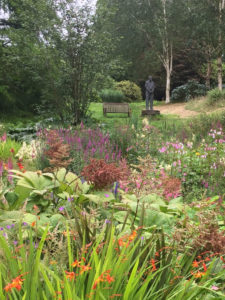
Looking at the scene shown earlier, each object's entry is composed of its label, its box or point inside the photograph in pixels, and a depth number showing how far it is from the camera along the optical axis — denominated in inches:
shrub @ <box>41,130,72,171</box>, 104.7
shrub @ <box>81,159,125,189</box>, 98.0
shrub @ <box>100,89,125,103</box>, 902.7
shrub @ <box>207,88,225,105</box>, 733.9
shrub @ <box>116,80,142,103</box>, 1065.8
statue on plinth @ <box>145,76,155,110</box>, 667.4
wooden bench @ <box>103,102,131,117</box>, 660.9
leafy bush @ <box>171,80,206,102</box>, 956.3
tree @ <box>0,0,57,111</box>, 445.1
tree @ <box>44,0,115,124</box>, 450.3
